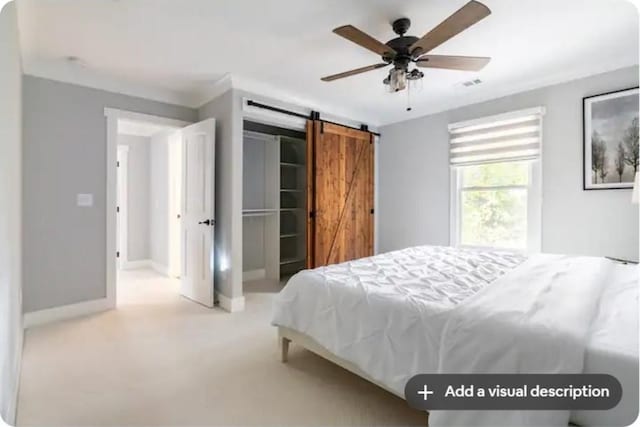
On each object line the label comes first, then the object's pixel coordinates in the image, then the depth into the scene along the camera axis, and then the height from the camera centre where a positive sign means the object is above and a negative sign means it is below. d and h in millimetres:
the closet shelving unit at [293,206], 5262 +75
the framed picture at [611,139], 2926 +672
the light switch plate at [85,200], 3249 +103
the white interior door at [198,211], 3557 -14
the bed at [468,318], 1148 -477
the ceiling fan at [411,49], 1919 +1098
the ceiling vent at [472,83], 3500 +1415
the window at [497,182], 3564 +346
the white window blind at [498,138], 3531 +858
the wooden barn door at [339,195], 4215 +225
